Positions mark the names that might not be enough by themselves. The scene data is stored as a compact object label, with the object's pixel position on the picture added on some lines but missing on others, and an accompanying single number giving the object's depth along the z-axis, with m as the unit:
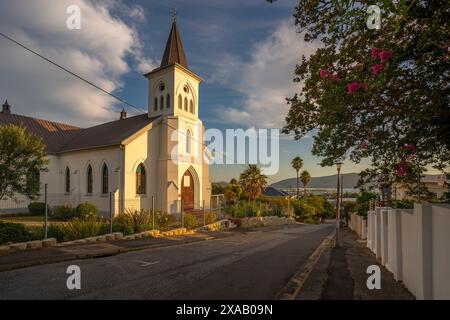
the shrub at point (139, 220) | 14.78
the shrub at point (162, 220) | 16.77
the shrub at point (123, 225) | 13.75
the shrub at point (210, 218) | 20.58
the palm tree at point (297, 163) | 56.53
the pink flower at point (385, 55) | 4.64
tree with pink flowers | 4.86
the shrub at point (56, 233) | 11.42
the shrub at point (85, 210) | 18.39
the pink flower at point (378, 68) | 4.73
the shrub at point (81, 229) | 11.88
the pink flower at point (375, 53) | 4.88
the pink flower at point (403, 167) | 6.48
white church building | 21.50
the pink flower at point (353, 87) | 5.16
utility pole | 14.12
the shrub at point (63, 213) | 19.69
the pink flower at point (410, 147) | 5.99
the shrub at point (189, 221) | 18.19
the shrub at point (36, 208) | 21.80
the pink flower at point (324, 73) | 6.02
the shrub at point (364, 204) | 20.31
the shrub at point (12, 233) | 9.79
